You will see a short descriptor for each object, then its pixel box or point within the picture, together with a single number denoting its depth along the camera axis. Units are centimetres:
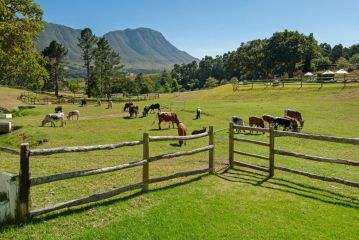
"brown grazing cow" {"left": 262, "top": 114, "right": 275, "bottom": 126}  2470
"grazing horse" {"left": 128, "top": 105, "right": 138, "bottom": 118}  3272
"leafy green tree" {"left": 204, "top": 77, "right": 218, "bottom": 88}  13570
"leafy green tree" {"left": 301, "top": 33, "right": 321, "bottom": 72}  8534
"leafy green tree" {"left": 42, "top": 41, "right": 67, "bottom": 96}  7840
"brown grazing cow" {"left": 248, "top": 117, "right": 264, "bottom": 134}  2420
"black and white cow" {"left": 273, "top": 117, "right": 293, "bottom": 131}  2356
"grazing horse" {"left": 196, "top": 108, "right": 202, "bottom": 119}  3118
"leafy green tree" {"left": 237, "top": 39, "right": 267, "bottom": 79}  9506
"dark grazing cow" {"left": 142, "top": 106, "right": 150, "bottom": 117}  3342
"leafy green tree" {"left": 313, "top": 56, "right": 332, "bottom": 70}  9886
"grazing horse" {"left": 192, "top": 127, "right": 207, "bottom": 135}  2039
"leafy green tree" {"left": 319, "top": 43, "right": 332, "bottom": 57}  16350
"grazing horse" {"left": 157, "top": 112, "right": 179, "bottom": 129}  2628
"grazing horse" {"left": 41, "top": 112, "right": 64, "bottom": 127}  2706
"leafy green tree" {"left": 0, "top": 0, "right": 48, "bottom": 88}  3048
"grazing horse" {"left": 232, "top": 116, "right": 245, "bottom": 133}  2461
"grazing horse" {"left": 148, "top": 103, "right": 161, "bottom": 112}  3528
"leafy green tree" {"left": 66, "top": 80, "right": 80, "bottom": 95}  11544
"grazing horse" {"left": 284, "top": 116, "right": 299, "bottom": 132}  2355
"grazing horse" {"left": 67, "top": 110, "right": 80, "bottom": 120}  3176
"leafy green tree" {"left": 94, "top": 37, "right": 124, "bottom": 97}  8569
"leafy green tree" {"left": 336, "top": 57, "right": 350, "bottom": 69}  10903
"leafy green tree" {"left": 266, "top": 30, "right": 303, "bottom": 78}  8538
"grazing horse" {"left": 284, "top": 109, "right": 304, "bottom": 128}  2703
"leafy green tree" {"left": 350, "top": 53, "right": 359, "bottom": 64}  13123
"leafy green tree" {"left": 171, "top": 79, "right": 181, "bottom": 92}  12706
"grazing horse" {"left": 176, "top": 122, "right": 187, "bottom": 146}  2020
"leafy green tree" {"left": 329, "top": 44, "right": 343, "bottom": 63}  16085
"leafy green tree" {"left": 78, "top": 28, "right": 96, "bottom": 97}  8319
